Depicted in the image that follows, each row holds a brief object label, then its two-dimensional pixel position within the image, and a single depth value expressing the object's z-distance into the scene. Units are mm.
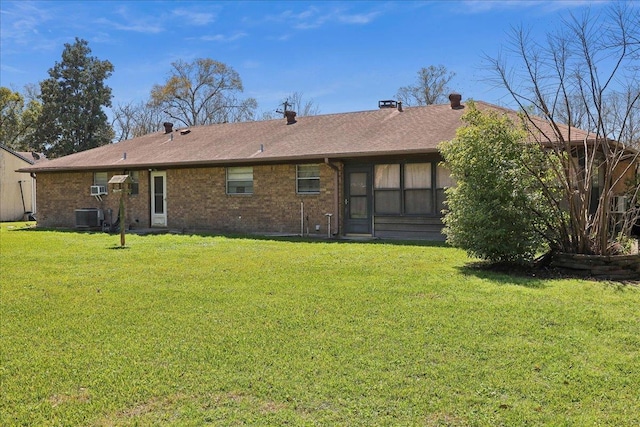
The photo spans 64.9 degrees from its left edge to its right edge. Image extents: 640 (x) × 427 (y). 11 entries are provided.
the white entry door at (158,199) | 17688
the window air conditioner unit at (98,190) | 18688
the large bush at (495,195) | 8102
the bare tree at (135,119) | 43594
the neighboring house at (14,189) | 27125
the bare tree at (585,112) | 7957
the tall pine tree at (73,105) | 39938
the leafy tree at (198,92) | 42688
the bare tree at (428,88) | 36028
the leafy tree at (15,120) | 42375
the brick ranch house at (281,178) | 13906
